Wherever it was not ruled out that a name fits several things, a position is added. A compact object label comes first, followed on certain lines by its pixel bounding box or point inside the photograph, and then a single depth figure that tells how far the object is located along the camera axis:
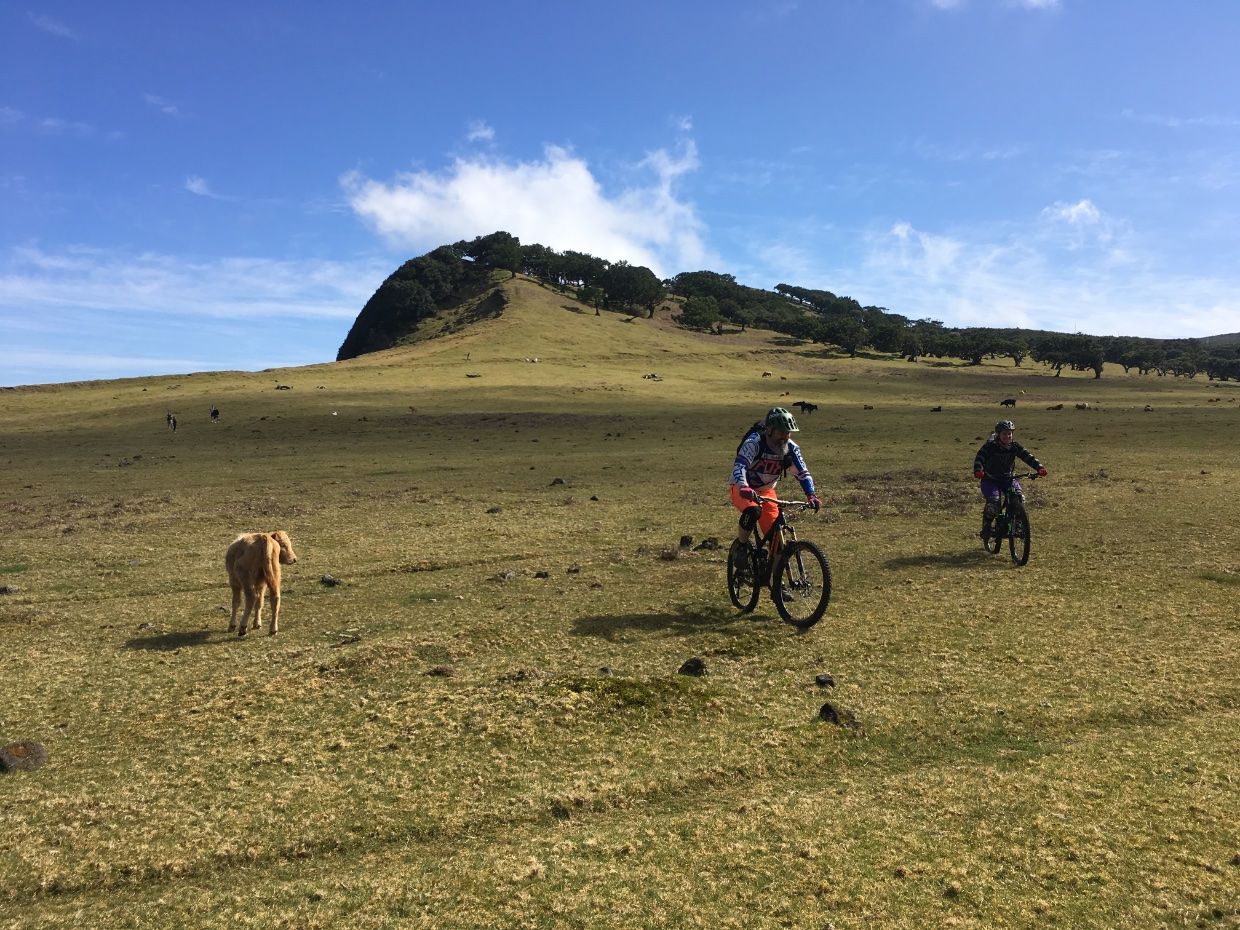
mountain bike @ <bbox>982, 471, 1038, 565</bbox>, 12.05
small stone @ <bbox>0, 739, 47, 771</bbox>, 5.83
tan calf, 9.16
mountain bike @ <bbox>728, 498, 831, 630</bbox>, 8.84
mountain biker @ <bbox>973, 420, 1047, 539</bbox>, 13.06
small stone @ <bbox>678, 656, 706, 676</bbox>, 7.45
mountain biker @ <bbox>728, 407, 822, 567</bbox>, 9.38
